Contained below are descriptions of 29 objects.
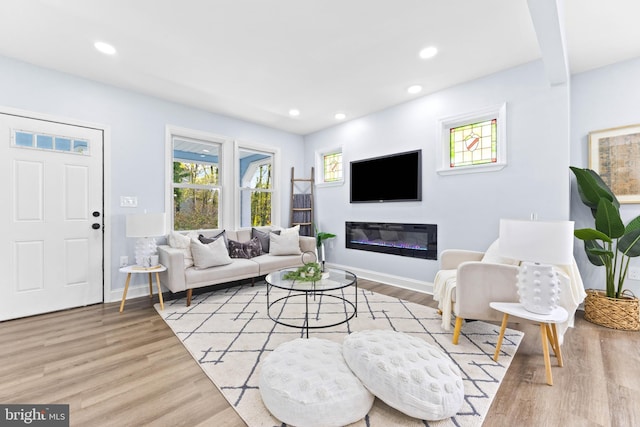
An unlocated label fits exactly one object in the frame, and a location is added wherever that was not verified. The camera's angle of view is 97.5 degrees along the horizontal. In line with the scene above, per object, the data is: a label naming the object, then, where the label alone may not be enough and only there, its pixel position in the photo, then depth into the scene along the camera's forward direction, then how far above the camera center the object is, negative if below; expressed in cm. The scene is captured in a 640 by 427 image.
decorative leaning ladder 527 +8
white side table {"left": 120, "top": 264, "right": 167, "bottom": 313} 298 -61
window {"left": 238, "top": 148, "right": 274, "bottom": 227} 472 +47
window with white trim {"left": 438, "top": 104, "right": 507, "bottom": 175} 312 +87
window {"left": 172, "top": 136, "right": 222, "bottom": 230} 400 +43
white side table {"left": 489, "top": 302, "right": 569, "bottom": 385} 175 -68
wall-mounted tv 383 +51
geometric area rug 152 -105
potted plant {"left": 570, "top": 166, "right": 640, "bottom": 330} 252 -32
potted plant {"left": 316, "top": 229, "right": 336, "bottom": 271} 487 -46
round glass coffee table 251 -103
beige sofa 304 -66
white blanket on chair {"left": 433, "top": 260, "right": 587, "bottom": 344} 203 -64
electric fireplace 370 -37
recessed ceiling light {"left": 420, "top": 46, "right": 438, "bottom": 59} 266 +156
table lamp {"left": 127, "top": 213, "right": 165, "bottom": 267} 297 -16
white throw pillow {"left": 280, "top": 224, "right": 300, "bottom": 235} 434 -28
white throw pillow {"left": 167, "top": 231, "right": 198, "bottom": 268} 335 -37
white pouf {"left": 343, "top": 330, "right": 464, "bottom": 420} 137 -84
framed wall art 276 +55
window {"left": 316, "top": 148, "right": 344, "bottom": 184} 499 +86
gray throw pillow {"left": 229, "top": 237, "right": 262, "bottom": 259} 390 -51
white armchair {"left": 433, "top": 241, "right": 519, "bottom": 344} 213 -60
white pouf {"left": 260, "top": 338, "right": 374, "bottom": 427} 134 -89
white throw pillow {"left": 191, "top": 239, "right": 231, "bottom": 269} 326 -49
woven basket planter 251 -91
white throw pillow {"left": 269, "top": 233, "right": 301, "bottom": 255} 409 -46
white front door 277 -3
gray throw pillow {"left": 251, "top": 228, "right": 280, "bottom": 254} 428 -37
